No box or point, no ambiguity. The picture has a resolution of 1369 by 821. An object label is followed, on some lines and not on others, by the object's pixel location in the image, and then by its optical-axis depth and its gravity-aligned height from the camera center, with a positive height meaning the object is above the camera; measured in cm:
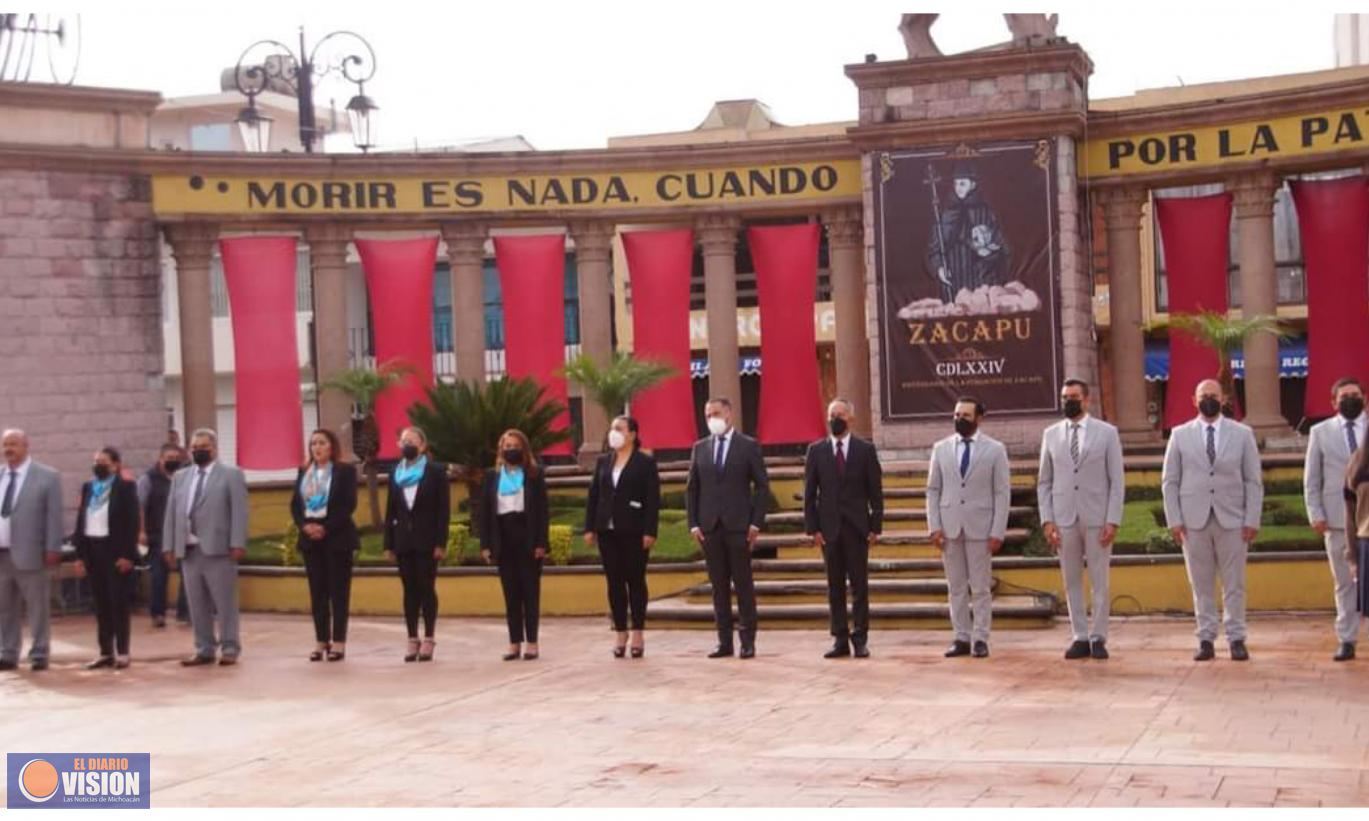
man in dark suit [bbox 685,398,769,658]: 1367 -75
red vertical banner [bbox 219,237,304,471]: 2388 +95
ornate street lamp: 2573 +458
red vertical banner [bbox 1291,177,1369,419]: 2194 +119
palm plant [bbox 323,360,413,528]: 2262 +26
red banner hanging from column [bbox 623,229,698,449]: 2419 +106
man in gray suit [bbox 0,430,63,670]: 1456 -86
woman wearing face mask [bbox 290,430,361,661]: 1436 -84
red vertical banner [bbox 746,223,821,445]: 2414 +100
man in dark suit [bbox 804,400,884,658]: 1351 -75
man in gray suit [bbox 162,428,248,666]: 1444 -93
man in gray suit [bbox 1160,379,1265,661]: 1259 -76
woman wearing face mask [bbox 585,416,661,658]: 1380 -81
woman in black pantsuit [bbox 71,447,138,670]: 1465 -90
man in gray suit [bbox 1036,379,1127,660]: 1291 -73
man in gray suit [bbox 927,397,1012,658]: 1330 -84
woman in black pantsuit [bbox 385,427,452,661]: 1420 -83
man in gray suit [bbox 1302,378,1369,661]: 1256 -59
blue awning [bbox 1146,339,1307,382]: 3500 +35
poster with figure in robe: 2147 +130
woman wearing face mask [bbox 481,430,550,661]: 1400 -87
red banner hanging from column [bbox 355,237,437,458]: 2434 +151
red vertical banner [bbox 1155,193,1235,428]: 2277 +136
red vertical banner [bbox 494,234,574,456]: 2438 +141
